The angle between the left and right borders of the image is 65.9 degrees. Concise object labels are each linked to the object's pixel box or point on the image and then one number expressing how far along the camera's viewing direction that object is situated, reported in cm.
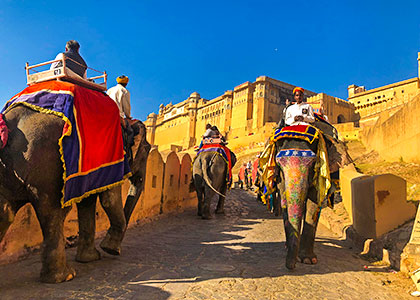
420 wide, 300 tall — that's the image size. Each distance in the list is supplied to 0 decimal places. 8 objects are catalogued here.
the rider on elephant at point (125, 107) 450
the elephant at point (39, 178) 285
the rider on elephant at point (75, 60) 404
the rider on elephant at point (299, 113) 456
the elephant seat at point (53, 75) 368
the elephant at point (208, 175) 894
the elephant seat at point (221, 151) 959
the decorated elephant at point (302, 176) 389
